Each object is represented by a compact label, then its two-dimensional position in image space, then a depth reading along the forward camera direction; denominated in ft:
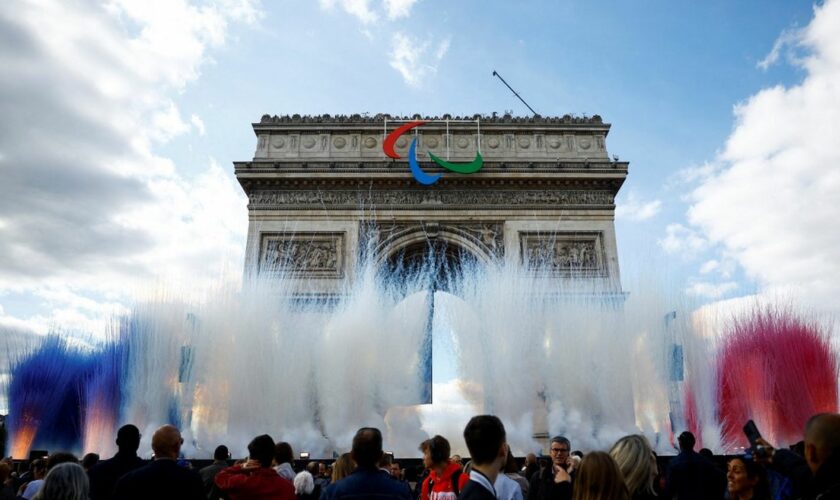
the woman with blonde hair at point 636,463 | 10.32
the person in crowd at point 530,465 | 24.50
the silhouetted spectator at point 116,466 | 14.46
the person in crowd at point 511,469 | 19.04
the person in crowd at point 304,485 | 19.67
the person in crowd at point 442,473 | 15.06
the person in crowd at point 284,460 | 18.58
